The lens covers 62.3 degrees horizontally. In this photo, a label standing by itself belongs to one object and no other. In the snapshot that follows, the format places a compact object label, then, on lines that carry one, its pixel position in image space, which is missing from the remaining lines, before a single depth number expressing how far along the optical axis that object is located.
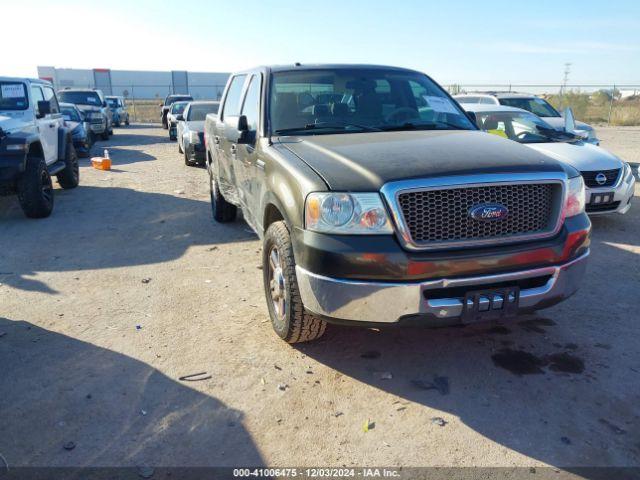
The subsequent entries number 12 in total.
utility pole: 31.30
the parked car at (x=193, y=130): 12.34
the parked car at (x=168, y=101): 27.22
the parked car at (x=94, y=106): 19.14
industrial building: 55.12
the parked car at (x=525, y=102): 12.38
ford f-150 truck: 2.89
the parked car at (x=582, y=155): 6.82
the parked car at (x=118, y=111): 29.41
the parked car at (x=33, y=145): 7.24
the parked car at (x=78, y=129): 13.71
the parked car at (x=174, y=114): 19.81
